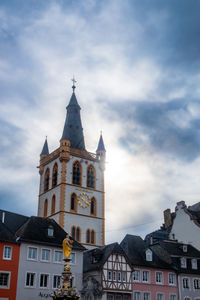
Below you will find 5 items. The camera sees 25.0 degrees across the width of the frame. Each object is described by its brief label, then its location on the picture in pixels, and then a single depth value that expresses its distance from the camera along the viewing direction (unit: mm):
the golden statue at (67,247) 33156
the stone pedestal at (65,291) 29656
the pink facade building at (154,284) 53656
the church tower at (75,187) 73438
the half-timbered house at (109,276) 50881
